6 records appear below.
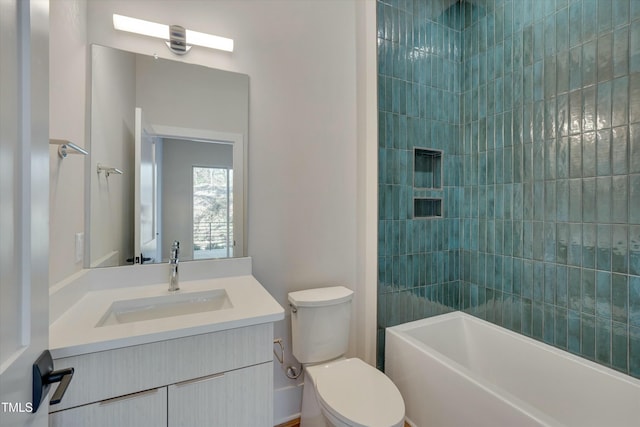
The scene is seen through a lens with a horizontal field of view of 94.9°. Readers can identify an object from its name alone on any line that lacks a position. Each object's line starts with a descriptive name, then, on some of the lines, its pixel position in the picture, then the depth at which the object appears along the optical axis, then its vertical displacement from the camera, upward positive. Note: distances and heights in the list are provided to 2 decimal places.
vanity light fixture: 1.40 +0.90
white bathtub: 1.32 -0.89
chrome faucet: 1.38 -0.29
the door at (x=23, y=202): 0.46 +0.02
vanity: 0.85 -0.47
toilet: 1.27 -0.80
